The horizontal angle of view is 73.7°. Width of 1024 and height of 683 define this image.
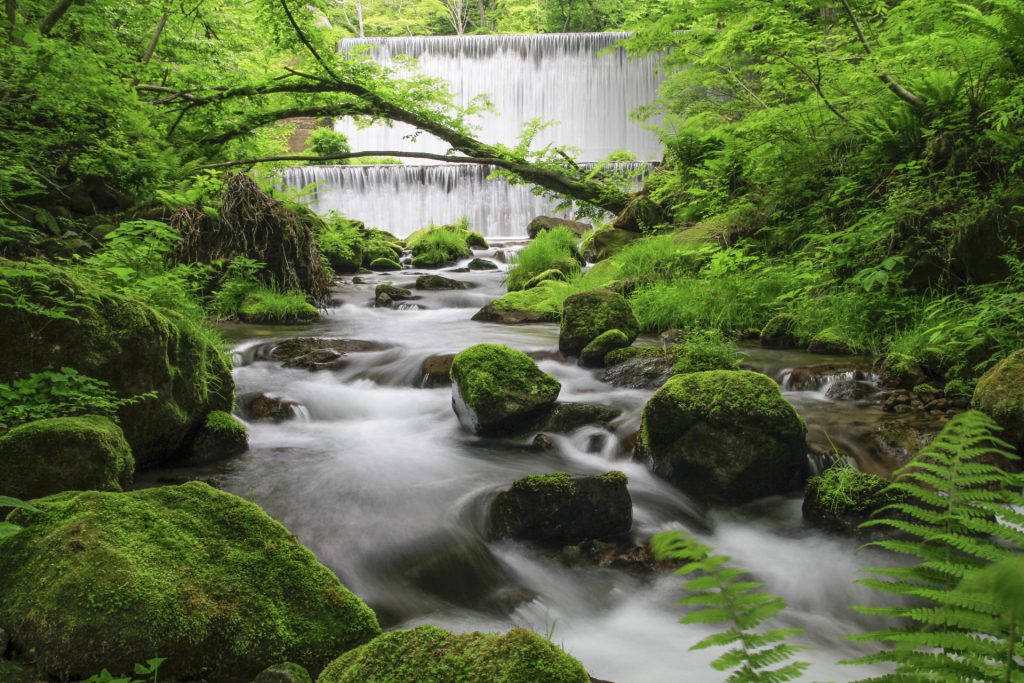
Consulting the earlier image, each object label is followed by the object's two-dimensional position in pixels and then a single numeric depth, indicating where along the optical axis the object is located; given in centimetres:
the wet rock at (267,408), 598
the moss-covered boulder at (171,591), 223
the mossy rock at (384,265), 1501
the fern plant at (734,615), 104
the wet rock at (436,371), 704
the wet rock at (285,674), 223
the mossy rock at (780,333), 739
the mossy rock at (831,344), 684
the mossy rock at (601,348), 714
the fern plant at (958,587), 106
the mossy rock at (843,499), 404
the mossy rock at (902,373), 565
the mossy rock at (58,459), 314
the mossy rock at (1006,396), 425
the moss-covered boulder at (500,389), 559
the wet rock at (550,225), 1804
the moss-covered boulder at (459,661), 197
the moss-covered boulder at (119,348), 386
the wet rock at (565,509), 399
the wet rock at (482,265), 1495
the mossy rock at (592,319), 750
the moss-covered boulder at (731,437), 452
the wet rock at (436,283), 1244
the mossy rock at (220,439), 503
